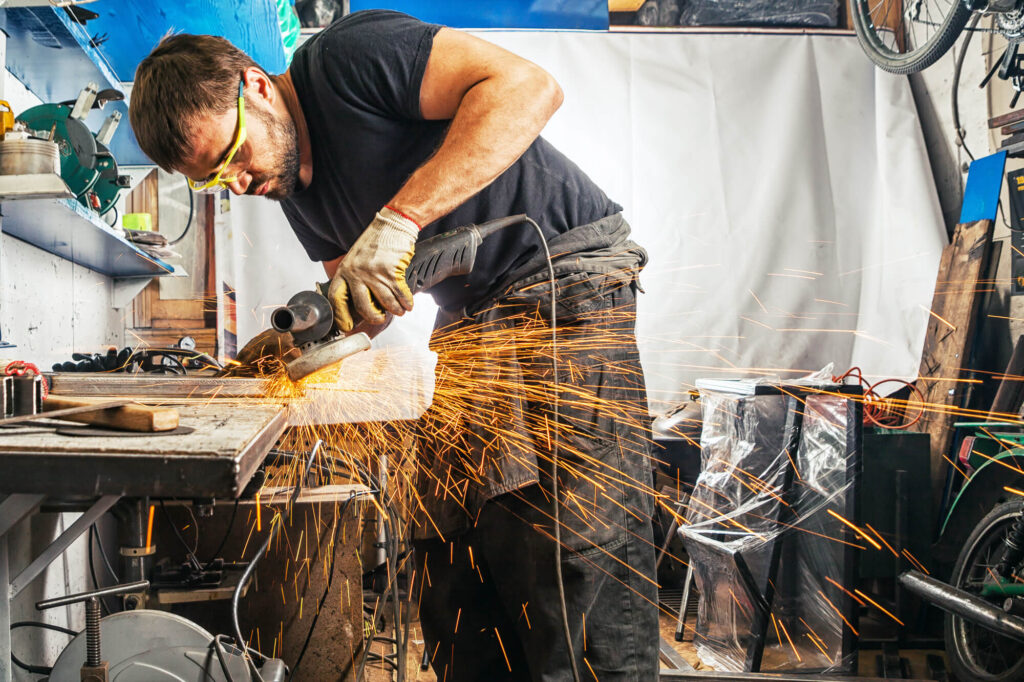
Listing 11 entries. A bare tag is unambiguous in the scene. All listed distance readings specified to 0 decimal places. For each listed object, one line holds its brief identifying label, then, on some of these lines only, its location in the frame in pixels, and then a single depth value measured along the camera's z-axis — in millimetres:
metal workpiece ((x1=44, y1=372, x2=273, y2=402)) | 1259
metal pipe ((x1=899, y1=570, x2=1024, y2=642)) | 1814
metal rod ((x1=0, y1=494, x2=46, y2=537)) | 898
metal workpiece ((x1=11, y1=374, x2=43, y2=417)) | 887
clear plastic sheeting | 2301
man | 1327
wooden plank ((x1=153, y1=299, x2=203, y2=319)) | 3453
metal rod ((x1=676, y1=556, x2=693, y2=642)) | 2764
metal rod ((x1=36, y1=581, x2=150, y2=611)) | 1222
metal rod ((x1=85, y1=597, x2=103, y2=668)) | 1215
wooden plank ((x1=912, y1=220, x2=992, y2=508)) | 2801
